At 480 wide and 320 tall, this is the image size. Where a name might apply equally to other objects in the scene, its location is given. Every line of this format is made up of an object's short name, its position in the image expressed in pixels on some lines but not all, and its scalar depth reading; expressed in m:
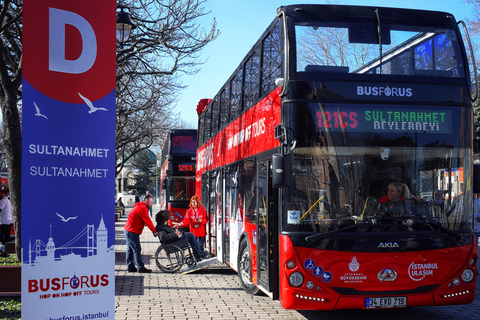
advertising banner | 3.96
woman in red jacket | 13.76
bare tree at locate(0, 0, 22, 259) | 10.77
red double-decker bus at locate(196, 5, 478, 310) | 7.10
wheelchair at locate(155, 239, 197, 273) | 12.69
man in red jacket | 12.69
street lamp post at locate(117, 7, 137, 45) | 11.01
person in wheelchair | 12.74
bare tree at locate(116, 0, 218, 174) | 13.03
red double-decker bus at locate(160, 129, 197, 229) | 23.08
